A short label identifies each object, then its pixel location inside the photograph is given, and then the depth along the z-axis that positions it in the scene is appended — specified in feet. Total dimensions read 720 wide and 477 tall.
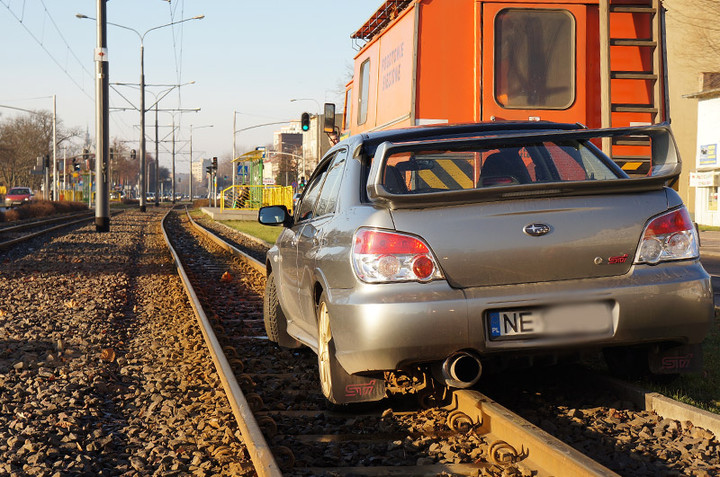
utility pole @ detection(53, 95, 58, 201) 227.40
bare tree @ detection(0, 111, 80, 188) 278.05
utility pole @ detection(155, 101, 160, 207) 254.47
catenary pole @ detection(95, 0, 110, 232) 82.17
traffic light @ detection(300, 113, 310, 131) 80.28
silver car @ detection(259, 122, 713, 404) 14.08
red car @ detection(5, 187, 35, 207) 215.51
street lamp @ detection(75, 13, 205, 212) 155.51
